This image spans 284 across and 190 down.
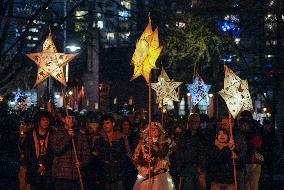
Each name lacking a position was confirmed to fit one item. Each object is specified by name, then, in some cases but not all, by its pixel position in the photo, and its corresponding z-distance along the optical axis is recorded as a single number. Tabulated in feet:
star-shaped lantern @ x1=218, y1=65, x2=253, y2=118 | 37.52
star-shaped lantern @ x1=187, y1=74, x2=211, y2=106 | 60.23
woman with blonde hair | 30.19
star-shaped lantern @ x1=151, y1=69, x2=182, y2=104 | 54.24
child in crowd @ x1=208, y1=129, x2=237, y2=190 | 33.17
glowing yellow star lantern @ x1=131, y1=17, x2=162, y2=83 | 32.22
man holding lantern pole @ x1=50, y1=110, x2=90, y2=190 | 29.89
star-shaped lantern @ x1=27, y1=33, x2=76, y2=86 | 38.27
